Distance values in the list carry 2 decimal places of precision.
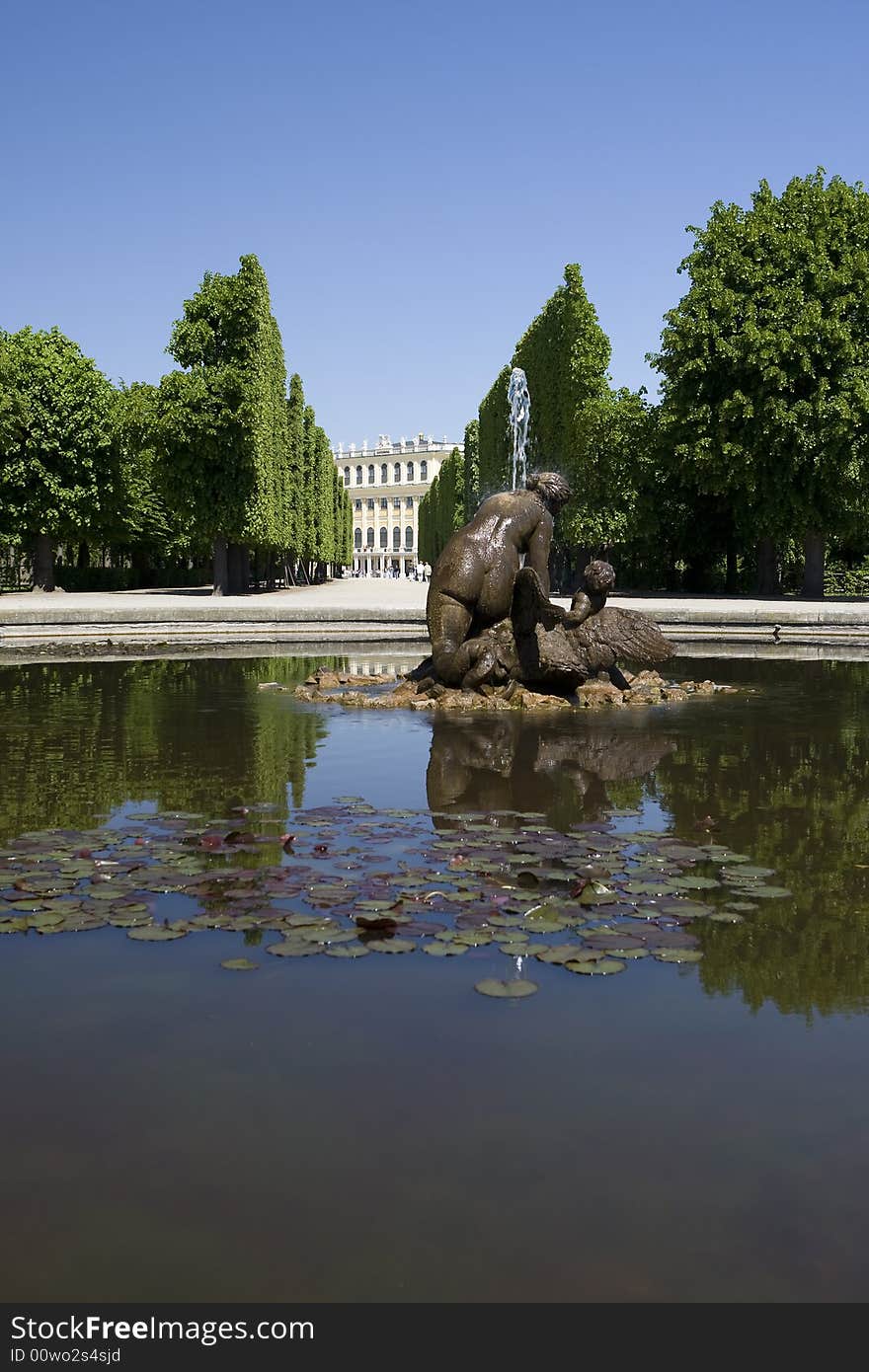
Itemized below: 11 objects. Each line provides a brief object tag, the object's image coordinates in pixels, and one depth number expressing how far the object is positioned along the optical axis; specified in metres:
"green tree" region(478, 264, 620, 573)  33.75
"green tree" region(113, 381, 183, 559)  34.72
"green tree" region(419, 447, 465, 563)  68.56
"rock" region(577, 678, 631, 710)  10.09
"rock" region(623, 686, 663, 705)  10.27
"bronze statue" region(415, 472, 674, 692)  9.68
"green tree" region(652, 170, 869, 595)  27.22
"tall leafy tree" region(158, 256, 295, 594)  33.50
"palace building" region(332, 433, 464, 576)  153.62
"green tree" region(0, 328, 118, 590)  38.03
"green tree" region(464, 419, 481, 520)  58.81
